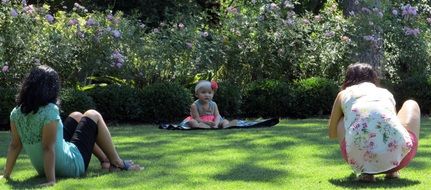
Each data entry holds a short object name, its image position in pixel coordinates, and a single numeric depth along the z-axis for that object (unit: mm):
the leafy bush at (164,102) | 12031
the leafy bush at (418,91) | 13312
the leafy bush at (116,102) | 11789
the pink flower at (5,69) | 11331
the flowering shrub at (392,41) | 14469
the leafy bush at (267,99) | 12836
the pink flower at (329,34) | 14267
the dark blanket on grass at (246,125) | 10438
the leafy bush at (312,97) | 12969
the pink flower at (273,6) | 14118
